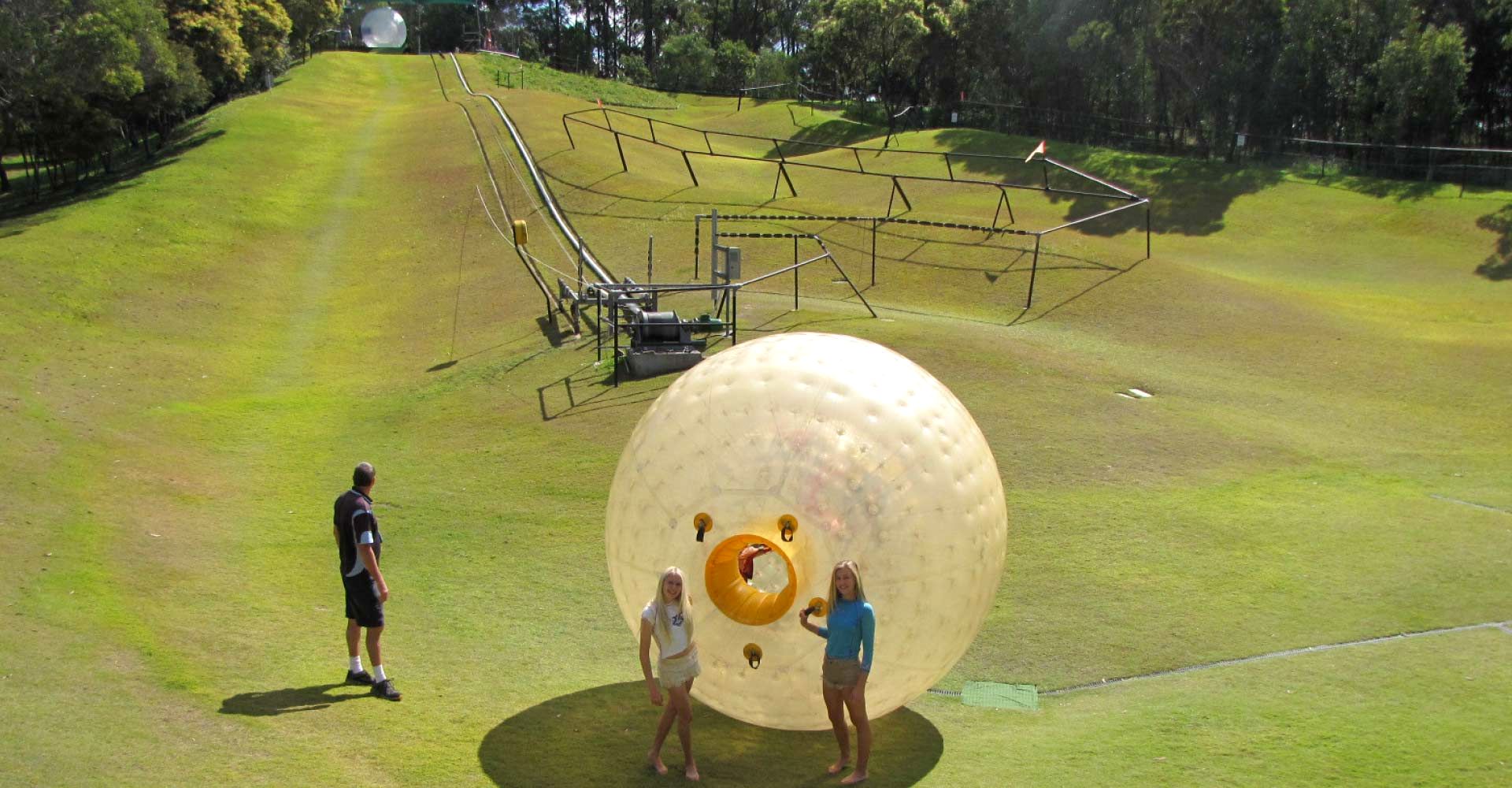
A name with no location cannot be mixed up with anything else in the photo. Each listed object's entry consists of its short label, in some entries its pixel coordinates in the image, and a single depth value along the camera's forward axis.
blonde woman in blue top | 6.99
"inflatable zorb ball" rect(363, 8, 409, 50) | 80.88
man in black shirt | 8.48
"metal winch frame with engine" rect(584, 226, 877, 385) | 18.65
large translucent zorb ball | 7.22
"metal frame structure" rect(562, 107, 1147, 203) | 31.38
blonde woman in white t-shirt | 7.20
